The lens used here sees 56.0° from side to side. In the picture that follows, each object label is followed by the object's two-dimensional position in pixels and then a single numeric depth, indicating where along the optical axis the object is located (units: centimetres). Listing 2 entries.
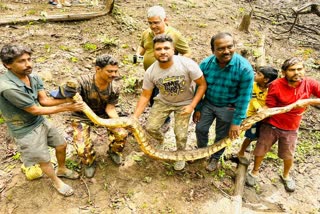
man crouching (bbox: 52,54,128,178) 388
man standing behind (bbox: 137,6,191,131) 464
